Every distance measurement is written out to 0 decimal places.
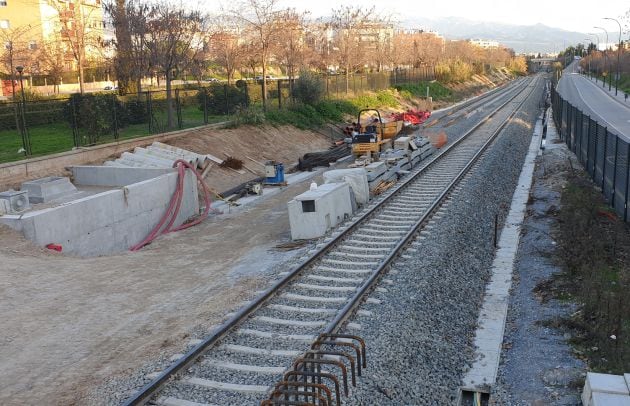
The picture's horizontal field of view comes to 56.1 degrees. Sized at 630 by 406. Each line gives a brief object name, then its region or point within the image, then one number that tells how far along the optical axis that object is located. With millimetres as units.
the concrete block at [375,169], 19078
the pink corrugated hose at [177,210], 17812
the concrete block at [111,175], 19438
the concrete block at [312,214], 14273
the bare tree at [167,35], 30047
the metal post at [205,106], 29803
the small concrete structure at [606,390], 6668
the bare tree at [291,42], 45172
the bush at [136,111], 27297
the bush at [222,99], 34312
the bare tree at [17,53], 39516
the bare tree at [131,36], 32031
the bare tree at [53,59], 46547
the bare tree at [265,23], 38188
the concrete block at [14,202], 14523
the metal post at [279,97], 37000
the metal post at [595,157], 19594
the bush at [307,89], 39375
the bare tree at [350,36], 58281
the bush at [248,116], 30453
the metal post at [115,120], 23766
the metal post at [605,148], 17459
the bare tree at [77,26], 35838
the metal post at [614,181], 15844
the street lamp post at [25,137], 20031
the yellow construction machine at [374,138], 24906
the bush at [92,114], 23047
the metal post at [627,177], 14078
